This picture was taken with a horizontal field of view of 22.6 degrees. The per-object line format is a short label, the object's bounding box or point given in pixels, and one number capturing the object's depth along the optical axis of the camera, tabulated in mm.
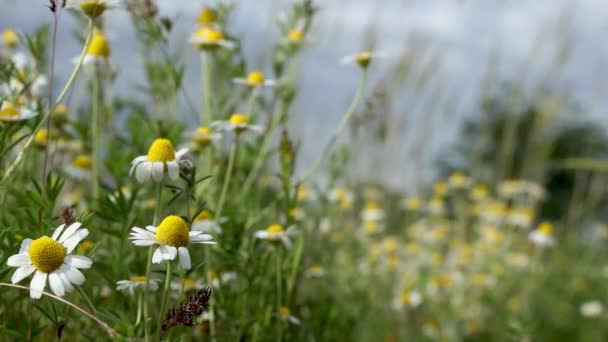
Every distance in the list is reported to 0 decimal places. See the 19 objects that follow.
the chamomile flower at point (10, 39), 810
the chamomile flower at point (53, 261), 440
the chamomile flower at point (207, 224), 544
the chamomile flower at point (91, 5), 509
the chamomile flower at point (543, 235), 1973
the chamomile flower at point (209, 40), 623
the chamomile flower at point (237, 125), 580
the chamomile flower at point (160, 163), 478
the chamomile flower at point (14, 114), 504
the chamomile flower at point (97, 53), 613
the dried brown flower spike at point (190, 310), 424
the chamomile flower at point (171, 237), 449
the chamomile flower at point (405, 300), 1784
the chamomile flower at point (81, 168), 701
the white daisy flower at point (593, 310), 2089
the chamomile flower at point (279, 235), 556
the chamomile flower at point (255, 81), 629
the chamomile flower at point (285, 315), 547
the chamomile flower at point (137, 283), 477
